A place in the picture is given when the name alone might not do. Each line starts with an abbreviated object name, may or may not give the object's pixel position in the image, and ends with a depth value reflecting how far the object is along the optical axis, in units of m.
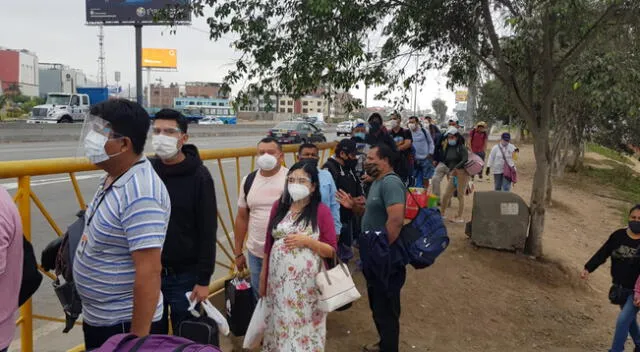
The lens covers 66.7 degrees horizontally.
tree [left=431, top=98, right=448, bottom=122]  82.19
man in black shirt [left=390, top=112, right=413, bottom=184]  7.84
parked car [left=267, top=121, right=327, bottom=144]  24.47
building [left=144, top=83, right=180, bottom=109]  116.69
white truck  29.48
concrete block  6.74
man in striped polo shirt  1.82
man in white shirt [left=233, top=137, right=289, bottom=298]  3.46
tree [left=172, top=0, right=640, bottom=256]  5.54
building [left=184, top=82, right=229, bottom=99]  119.00
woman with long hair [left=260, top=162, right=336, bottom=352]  2.94
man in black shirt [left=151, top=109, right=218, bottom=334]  2.57
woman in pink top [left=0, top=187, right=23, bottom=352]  1.67
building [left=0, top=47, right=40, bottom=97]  100.14
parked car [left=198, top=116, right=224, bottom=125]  53.75
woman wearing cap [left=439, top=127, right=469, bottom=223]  8.59
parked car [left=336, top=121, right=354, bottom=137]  34.90
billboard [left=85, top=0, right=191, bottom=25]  33.22
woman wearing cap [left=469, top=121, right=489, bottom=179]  10.08
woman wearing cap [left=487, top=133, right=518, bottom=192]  9.45
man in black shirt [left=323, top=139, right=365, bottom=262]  4.51
